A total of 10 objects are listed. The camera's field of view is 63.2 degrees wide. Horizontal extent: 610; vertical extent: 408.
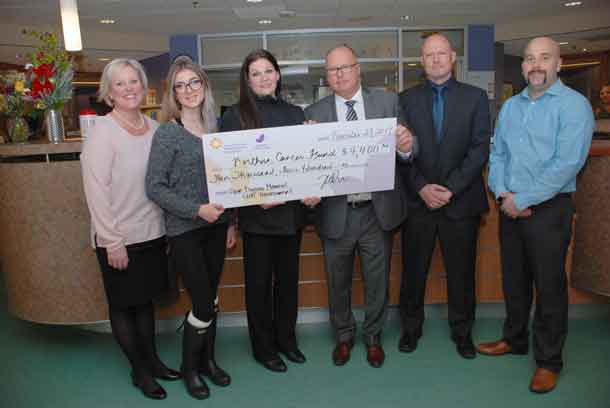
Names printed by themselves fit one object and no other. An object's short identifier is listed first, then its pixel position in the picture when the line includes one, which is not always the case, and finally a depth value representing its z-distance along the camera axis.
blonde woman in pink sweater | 2.17
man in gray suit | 2.46
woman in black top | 2.35
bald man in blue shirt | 2.25
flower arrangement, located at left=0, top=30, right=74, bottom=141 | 3.02
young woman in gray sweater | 2.15
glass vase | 3.18
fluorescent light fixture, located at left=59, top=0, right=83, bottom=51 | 4.13
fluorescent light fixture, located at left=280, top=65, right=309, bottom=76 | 9.22
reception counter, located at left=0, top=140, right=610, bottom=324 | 2.77
